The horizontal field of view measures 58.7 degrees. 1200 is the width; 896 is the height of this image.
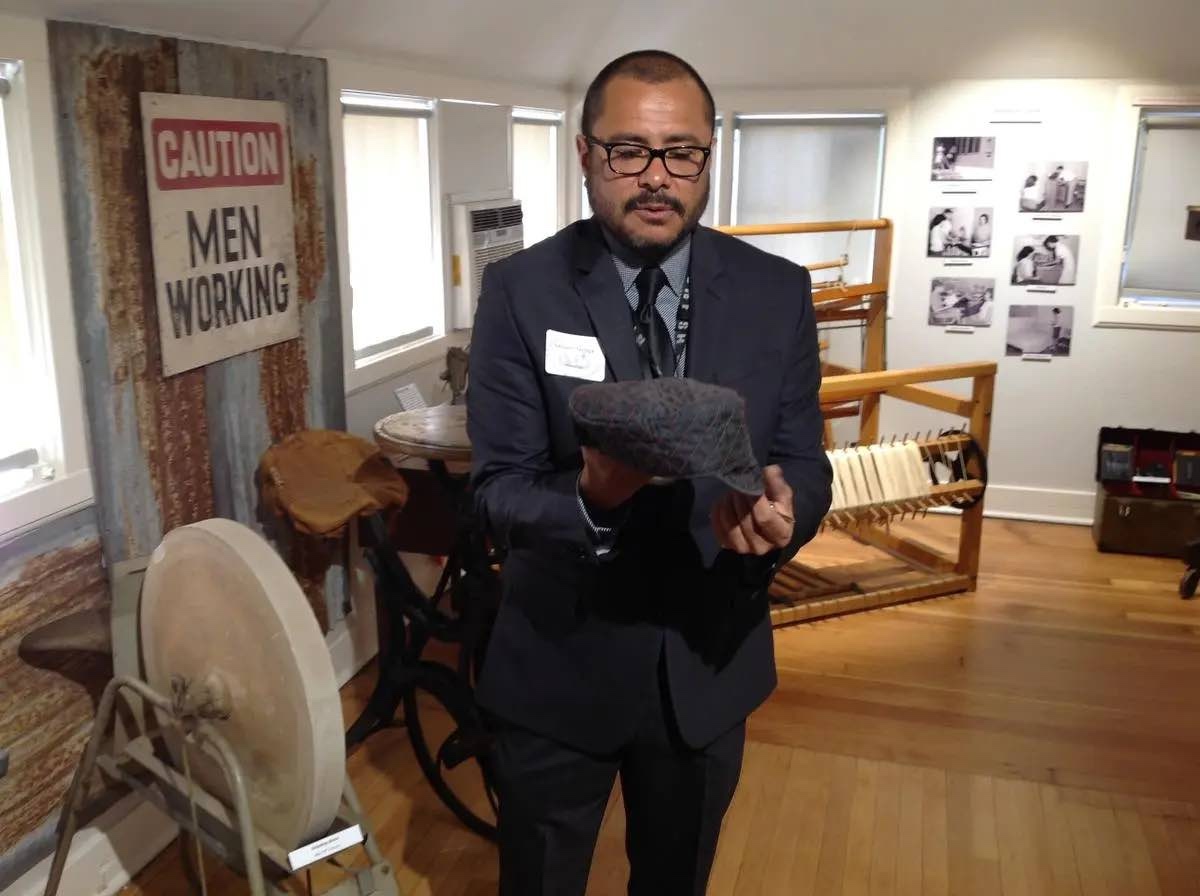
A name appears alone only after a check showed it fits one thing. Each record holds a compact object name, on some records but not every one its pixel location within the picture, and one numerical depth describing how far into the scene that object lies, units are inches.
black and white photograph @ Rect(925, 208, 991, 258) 173.8
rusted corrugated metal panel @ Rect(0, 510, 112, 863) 75.8
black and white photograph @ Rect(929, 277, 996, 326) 176.1
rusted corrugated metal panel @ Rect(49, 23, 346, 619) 79.3
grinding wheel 57.5
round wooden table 98.0
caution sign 87.3
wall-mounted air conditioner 147.3
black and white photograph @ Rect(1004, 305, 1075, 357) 173.6
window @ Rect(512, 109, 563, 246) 177.0
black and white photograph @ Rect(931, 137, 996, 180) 170.9
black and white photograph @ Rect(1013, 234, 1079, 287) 171.6
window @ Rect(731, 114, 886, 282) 179.5
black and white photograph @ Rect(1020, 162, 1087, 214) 169.0
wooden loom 137.9
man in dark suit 46.3
